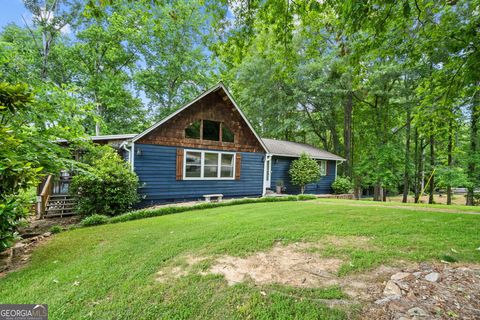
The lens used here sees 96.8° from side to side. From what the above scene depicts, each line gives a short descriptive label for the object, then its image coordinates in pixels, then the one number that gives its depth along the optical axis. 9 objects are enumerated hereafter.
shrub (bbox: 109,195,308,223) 6.76
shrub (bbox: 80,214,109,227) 6.20
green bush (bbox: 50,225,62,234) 5.57
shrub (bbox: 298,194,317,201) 11.14
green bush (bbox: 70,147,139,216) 7.09
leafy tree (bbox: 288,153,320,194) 13.53
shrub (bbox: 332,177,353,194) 15.62
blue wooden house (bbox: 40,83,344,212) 9.02
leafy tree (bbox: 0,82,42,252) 3.00
